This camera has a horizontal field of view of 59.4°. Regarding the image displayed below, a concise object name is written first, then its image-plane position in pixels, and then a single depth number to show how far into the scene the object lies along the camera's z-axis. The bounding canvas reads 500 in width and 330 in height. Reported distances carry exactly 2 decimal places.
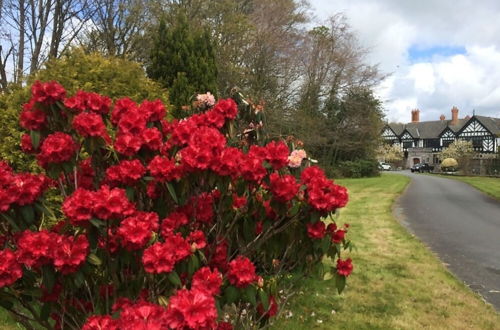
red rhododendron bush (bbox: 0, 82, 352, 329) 2.01
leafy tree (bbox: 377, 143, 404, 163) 70.69
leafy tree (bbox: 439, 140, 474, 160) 55.95
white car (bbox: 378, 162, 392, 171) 70.81
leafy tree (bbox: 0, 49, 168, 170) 4.62
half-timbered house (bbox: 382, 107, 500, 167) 69.12
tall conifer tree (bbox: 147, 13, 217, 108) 8.18
